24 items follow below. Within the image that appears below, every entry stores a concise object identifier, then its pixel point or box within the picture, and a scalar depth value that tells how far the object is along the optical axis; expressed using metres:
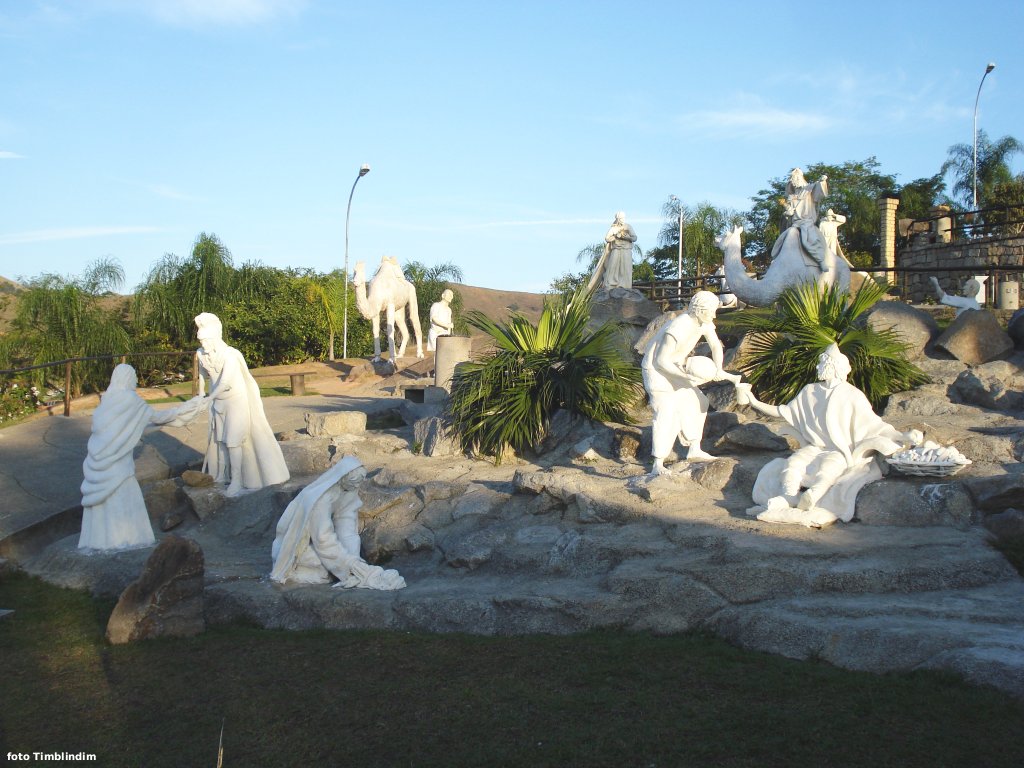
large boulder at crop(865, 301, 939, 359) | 12.54
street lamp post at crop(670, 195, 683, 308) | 35.72
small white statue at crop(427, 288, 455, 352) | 21.25
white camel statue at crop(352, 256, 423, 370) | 22.91
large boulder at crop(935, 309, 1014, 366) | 12.46
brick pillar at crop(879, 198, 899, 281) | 32.81
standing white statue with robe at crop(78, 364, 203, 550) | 8.96
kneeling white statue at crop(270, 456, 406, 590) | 7.58
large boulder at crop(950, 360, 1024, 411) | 10.74
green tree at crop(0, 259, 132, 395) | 23.55
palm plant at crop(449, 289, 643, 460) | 11.20
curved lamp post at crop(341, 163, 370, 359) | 27.83
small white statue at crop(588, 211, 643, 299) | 18.77
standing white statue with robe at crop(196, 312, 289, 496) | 10.30
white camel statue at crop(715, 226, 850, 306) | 13.35
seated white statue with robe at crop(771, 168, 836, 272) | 13.37
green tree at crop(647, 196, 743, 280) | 36.94
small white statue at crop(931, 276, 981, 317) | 15.05
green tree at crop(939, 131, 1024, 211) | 36.66
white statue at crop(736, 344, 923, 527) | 7.76
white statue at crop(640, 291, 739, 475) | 9.03
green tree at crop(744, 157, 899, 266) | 36.88
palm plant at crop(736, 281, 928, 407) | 11.02
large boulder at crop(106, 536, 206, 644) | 6.87
